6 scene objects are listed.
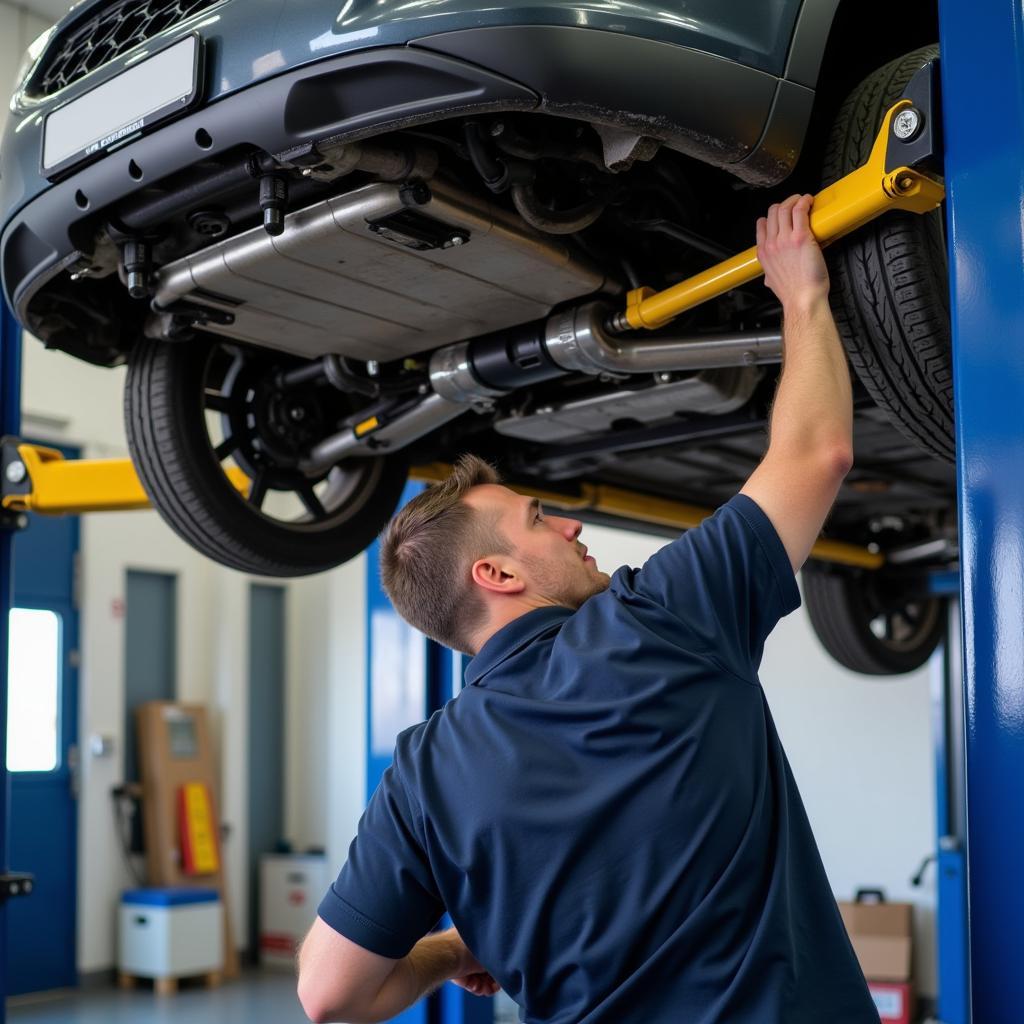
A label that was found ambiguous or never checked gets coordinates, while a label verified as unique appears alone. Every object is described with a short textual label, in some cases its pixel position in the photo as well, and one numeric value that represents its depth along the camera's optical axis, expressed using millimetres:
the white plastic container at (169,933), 7770
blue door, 7613
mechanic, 1271
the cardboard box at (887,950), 6152
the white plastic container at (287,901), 8914
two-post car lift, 1244
